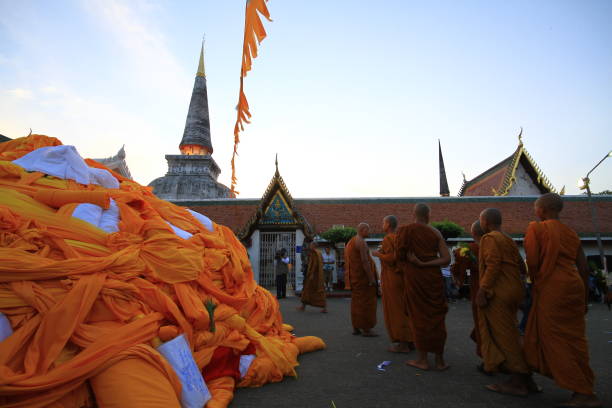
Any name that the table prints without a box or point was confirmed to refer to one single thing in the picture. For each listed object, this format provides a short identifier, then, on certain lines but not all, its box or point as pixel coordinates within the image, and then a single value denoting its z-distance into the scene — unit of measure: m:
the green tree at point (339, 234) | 12.38
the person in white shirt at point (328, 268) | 12.29
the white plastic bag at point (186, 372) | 2.26
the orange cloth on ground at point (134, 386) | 1.96
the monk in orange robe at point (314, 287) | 7.41
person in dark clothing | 10.43
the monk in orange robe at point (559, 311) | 2.54
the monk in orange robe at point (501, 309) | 2.90
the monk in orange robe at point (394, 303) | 4.15
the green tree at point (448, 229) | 11.62
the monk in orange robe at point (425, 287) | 3.40
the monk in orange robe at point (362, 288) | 4.96
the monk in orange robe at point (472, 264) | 3.94
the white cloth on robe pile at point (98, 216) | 2.63
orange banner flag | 3.11
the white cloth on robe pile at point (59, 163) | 2.96
